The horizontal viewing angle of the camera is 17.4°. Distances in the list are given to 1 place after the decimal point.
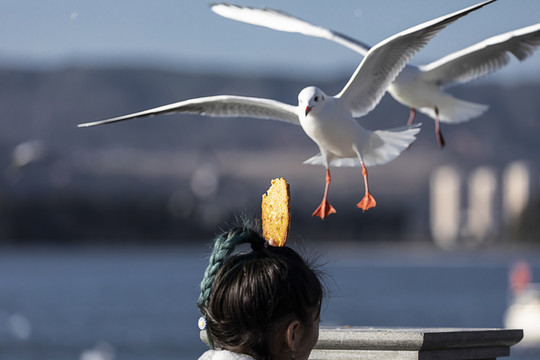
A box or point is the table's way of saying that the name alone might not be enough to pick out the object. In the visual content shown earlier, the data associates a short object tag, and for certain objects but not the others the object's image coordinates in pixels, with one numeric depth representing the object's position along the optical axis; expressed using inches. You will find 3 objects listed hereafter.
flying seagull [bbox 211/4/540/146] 407.5
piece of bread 248.6
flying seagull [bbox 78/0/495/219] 343.7
